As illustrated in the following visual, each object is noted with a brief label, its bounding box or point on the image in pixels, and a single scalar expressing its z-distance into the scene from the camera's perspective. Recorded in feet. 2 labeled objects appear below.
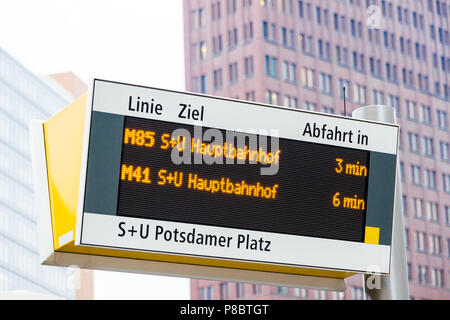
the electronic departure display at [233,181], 24.94
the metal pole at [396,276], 30.09
